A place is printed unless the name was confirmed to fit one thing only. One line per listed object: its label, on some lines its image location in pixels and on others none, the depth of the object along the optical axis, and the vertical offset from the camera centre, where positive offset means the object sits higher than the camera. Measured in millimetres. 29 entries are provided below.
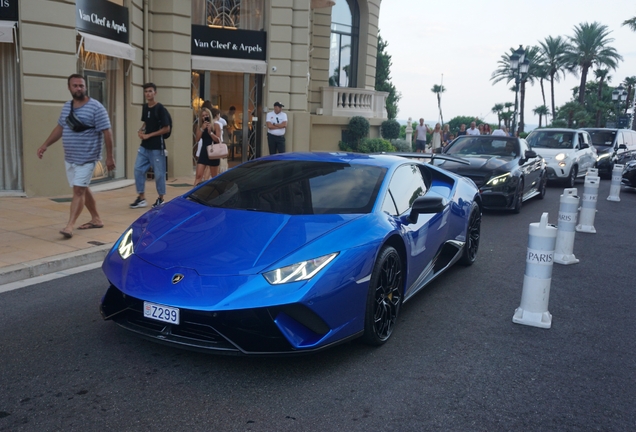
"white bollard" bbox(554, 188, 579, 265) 7648 -1235
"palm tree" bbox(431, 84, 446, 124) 108000 +6877
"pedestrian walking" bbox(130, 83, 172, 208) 9875 -393
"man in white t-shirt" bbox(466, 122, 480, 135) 20594 +18
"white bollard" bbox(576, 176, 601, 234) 9844 -1180
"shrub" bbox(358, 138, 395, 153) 21625 -648
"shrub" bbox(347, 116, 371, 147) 21688 -52
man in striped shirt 7754 -296
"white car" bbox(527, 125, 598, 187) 17000 -465
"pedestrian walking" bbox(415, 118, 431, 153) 23641 -327
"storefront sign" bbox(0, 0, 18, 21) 10641 +1703
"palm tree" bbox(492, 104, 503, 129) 102250 +3639
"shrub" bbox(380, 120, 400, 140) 24219 -48
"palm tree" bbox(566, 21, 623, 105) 57344 +7784
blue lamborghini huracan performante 3701 -895
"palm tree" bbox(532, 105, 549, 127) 88625 +3180
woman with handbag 11492 -354
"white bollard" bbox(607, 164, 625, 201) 14922 -1131
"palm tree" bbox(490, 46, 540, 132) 70062 +7096
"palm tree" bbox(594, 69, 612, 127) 61325 +6821
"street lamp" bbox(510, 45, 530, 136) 22891 +2506
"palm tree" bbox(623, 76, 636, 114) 80062 +7070
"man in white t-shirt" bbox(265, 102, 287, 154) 15552 -148
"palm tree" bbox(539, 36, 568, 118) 66131 +8501
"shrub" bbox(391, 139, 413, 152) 25536 -719
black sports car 11352 -675
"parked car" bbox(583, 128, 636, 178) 21156 -393
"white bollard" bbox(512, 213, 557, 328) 5207 -1204
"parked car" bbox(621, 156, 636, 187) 16912 -1046
